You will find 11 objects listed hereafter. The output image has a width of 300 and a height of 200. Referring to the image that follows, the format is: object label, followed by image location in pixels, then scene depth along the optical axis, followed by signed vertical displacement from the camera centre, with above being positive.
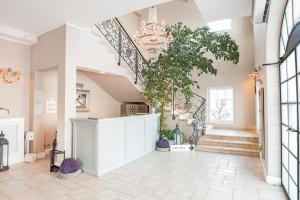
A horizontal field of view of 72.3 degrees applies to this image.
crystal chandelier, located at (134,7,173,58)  5.43 +1.85
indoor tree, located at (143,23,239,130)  6.47 +1.41
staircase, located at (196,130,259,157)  5.68 -1.18
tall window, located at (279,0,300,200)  2.55 +0.10
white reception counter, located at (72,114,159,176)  4.04 -0.83
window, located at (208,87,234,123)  8.24 -0.04
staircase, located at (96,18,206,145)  5.76 +1.38
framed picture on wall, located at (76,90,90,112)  6.46 +0.12
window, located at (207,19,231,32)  8.19 +3.18
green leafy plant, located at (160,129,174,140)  6.51 -0.96
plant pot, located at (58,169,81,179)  3.83 -1.34
